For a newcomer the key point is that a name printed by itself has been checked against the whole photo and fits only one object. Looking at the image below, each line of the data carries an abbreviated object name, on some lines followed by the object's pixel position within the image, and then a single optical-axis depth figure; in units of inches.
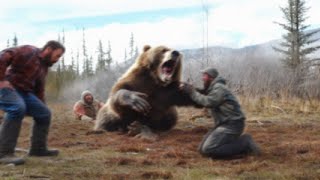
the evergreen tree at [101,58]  2727.6
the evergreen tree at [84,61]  2675.4
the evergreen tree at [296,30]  1895.9
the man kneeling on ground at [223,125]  342.0
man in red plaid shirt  317.1
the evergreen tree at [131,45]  3080.5
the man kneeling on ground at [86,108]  633.6
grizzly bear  441.7
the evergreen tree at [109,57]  2763.3
